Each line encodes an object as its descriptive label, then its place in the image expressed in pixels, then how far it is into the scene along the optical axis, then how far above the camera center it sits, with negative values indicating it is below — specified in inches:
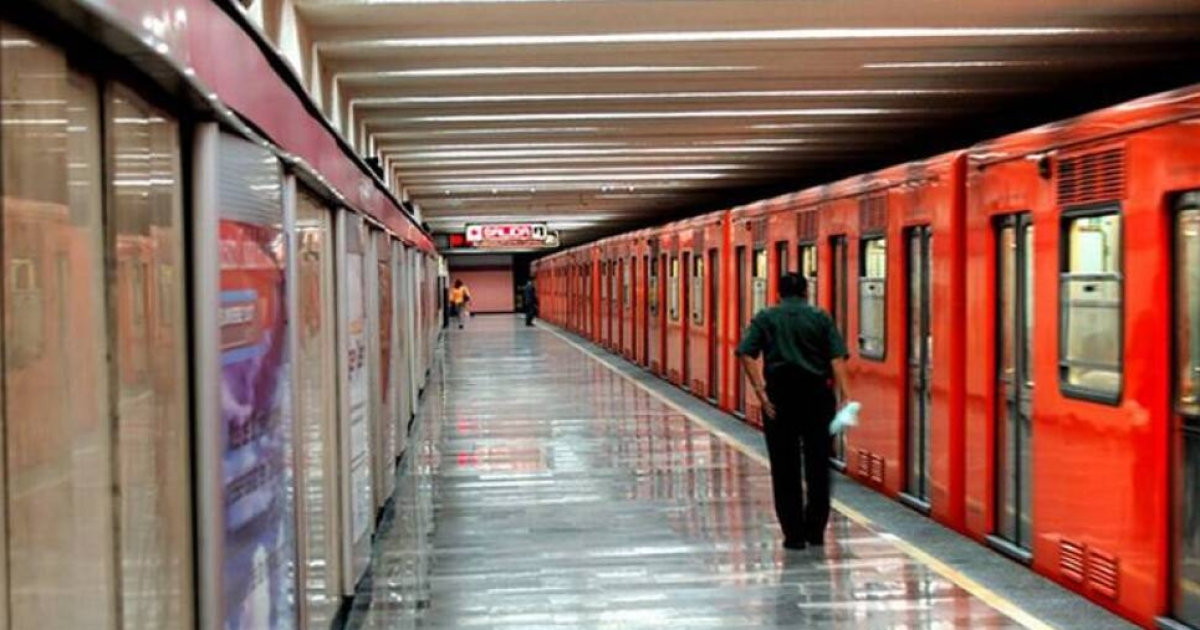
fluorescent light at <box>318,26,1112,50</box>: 305.7 +60.0
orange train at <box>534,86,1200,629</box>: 207.2 -12.8
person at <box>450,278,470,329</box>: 1861.5 -23.8
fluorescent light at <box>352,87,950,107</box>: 396.2 +58.8
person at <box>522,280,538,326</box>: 1806.2 -28.2
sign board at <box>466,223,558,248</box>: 1250.6 +46.9
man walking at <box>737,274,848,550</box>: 287.6 -25.8
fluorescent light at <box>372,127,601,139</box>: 486.0 +58.3
